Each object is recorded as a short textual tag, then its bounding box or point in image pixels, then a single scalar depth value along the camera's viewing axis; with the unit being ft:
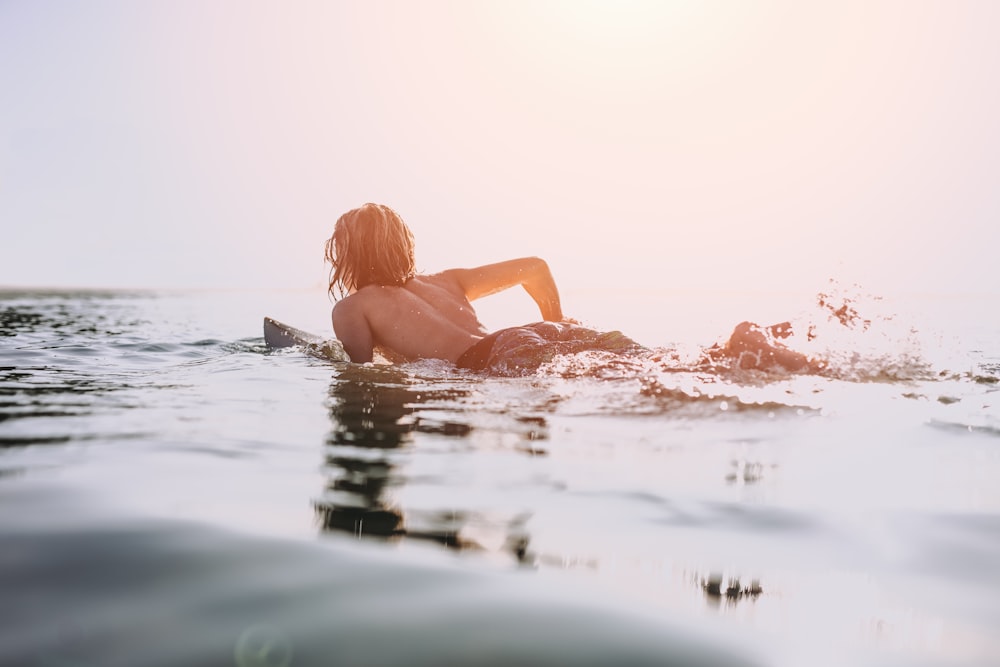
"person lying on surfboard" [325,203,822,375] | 14.94
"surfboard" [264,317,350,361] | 20.30
